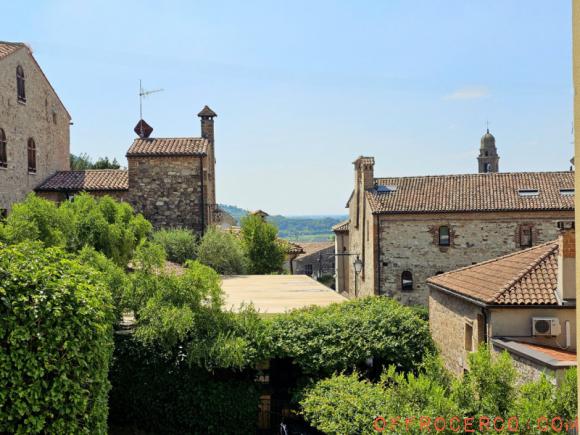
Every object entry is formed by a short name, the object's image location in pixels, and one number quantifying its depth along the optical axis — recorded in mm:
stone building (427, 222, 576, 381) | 15375
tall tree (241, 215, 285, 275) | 35375
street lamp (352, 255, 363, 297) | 41925
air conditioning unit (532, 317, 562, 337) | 15938
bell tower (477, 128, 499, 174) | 74750
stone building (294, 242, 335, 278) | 75500
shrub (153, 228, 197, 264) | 27859
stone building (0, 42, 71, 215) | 25062
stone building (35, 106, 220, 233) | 30609
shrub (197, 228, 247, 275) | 28938
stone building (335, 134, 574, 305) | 35875
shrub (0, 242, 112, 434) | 8711
